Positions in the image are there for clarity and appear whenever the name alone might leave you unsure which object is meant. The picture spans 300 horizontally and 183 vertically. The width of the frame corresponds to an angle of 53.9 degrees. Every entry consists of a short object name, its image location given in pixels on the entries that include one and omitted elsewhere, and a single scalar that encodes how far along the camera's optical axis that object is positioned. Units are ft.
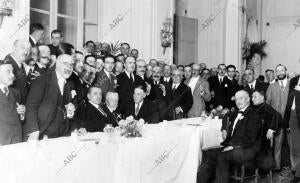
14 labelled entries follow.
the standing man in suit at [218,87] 19.68
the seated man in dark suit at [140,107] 13.14
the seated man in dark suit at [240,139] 12.05
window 18.58
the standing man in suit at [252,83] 18.77
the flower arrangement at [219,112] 15.39
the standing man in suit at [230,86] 19.69
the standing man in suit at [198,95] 17.94
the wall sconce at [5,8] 12.24
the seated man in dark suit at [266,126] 12.54
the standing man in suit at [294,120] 13.66
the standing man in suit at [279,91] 17.40
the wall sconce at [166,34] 22.06
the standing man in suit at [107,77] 13.40
